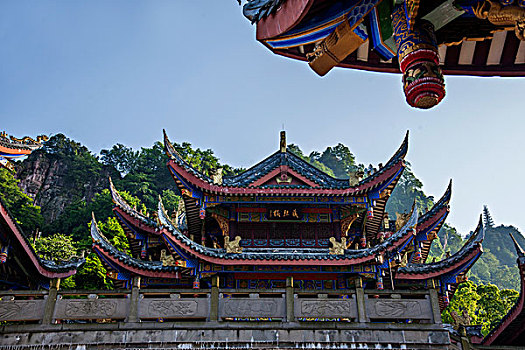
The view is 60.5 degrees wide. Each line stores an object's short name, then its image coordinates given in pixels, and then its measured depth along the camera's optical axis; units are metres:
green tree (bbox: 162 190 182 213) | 44.16
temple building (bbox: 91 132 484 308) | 12.81
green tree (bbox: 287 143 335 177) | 74.44
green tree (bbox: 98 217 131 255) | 30.06
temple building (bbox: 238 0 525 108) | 3.62
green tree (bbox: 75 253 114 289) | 26.11
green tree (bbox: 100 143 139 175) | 57.47
